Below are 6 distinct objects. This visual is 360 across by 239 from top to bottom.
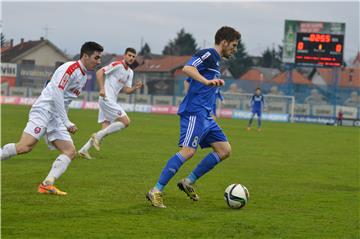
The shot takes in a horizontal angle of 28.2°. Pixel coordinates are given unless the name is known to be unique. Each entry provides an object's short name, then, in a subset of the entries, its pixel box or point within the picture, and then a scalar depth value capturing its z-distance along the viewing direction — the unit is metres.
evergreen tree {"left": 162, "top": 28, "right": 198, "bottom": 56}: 132.75
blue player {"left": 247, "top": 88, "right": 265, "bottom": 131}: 36.69
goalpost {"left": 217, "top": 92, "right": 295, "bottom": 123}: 55.61
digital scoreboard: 47.84
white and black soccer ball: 8.72
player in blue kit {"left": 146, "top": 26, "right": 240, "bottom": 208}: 8.73
